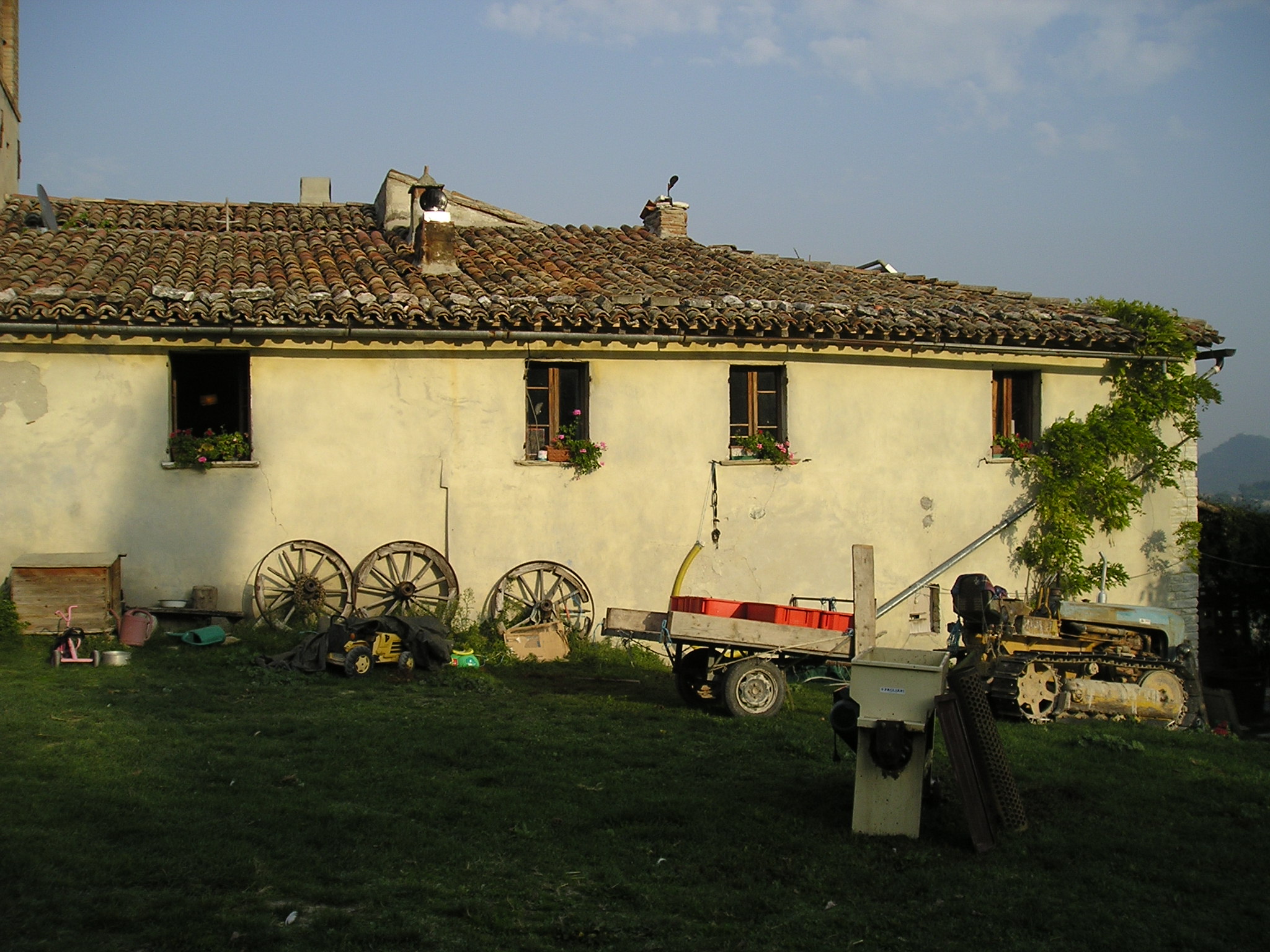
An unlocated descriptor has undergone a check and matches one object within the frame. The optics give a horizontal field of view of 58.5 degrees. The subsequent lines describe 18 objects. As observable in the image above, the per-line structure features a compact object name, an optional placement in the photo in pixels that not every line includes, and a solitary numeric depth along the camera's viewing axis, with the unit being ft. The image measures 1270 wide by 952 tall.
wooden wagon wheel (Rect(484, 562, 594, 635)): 45.11
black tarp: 37.09
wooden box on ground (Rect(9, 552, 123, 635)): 38.99
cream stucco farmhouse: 42.47
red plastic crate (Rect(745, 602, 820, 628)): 34.50
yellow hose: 46.29
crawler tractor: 37.78
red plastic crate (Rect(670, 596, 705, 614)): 35.27
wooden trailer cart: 33.53
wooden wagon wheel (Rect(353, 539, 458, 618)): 44.09
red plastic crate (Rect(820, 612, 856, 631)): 34.22
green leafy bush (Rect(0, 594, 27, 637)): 38.60
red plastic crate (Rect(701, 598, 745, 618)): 36.23
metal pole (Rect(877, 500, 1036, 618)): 49.60
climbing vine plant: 51.55
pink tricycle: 36.52
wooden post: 26.45
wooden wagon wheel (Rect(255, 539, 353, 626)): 42.96
